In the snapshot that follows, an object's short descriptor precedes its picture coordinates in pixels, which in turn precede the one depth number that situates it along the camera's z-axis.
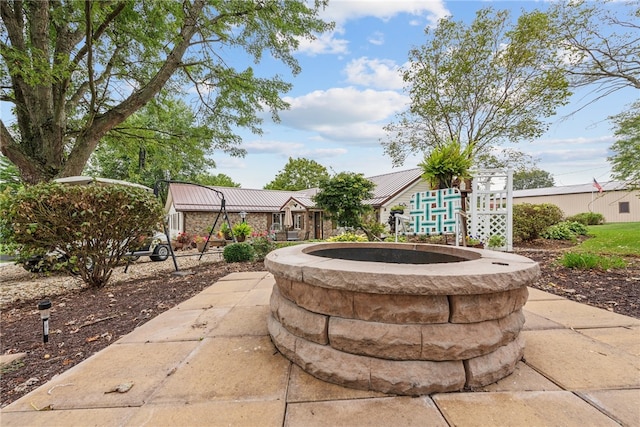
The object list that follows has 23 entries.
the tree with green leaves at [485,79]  9.81
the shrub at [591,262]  4.58
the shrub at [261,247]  7.38
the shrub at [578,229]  10.54
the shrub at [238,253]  7.09
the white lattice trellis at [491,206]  7.16
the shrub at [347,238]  6.92
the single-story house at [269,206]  14.17
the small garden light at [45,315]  2.30
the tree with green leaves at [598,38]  7.40
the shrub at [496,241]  7.27
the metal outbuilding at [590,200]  21.66
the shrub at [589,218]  17.62
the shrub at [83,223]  3.71
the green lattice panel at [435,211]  4.26
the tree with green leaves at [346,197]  9.47
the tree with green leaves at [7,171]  15.10
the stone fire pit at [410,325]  1.53
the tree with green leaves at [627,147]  9.16
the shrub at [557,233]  9.28
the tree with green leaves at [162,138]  8.83
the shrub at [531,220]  9.15
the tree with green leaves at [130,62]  5.81
